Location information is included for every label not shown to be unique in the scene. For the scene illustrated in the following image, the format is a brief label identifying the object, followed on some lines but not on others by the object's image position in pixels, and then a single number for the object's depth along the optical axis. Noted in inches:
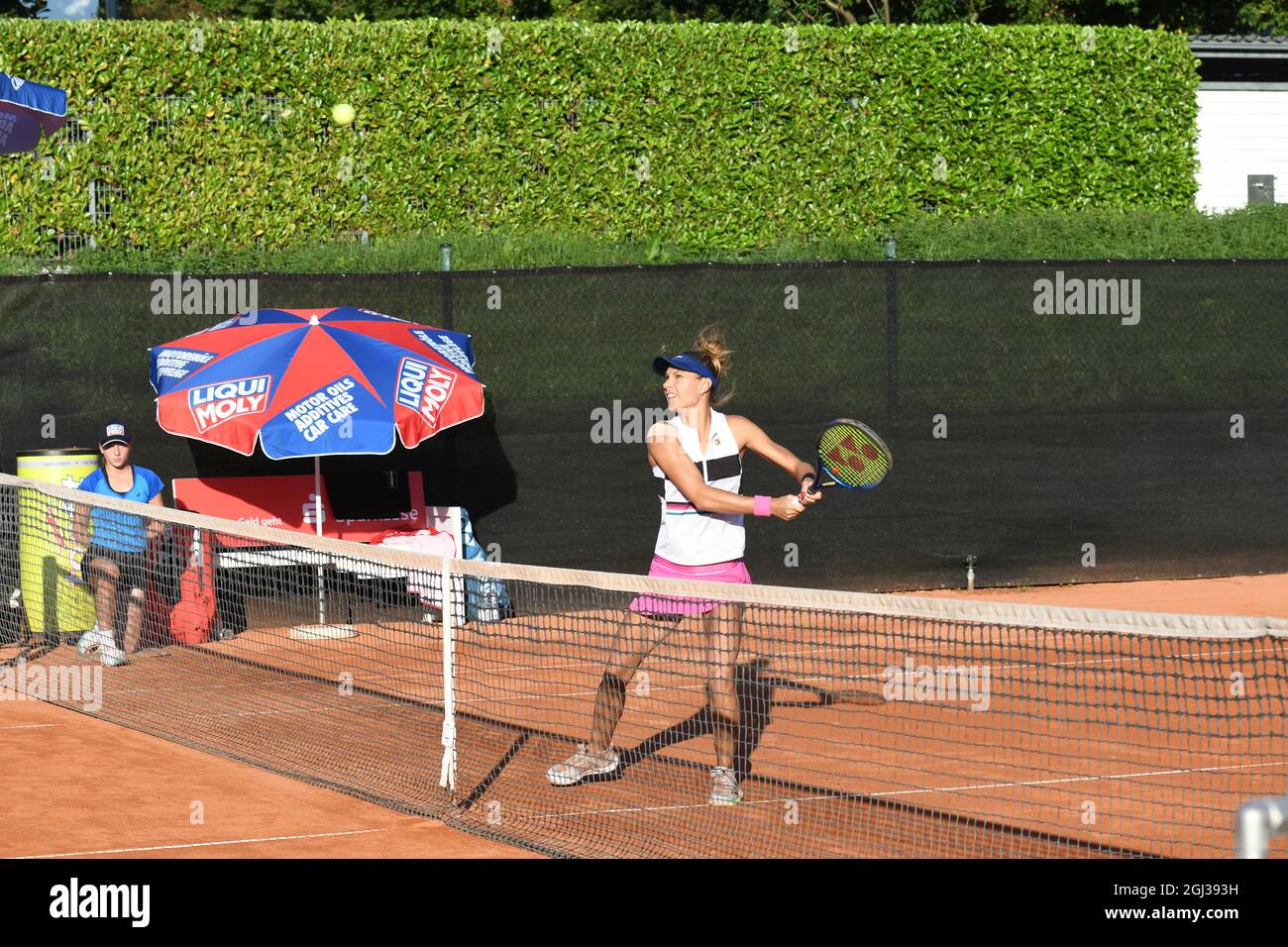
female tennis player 504.4
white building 1759.4
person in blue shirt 733.3
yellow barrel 754.8
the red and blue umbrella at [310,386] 757.3
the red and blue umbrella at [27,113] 723.4
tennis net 476.7
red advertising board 834.8
